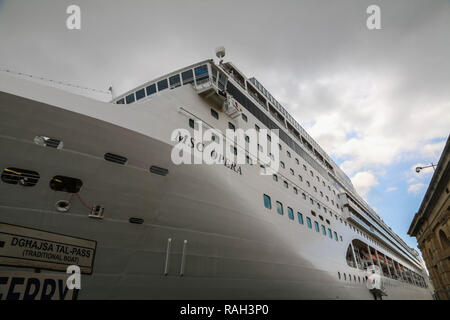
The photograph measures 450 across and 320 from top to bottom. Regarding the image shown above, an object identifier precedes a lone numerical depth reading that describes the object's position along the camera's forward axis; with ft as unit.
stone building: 64.28
